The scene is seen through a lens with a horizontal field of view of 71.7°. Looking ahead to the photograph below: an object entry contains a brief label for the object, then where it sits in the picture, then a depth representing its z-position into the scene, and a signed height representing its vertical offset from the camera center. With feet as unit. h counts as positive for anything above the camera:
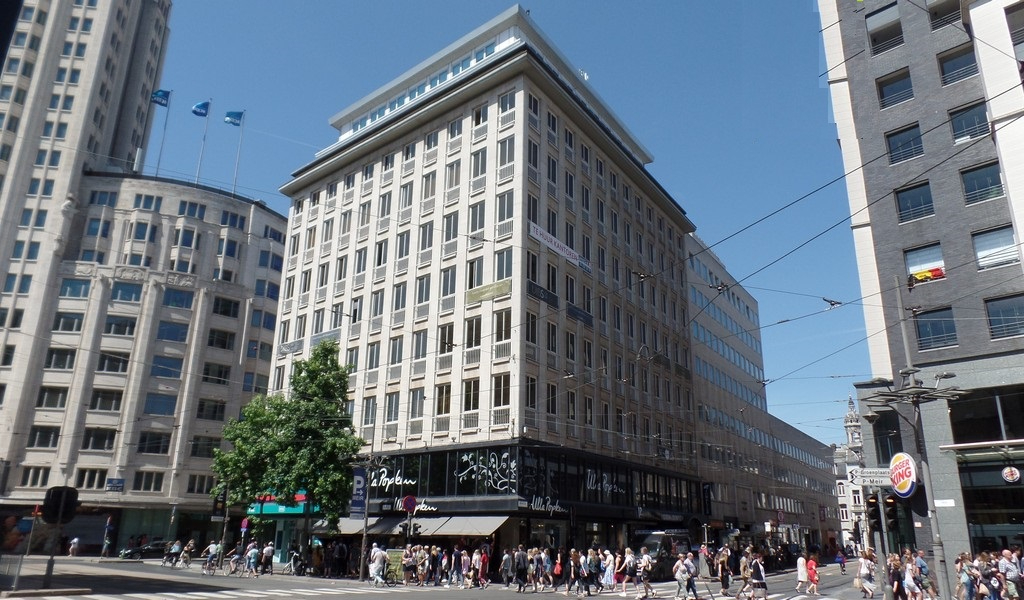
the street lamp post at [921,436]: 60.54 +7.59
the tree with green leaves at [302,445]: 112.37 +10.57
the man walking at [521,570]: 88.69 -6.30
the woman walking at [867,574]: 85.55 -6.11
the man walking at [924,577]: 76.54 -5.60
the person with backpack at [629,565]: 89.35 -5.55
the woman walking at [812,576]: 88.89 -6.44
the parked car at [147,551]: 158.30 -8.87
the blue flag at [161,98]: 232.73 +130.68
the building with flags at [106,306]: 182.50 +55.36
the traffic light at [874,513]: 63.46 +0.91
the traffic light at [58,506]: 64.69 +0.29
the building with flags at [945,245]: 85.30 +36.00
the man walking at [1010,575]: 67.51 -4.57
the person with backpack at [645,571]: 85.98 -6.28
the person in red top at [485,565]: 100.42 -6.66
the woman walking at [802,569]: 88.84 -5.67
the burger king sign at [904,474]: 83.10 +5.62
